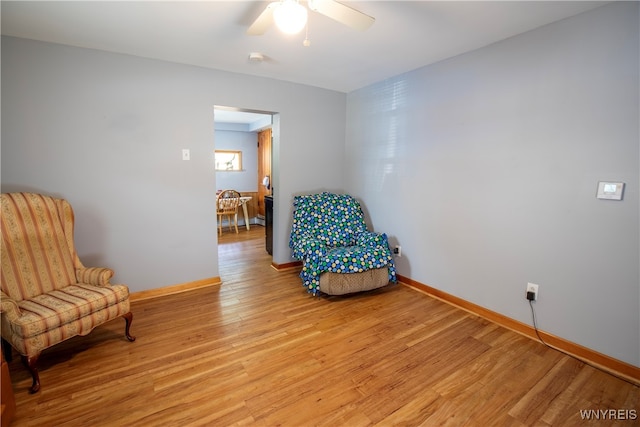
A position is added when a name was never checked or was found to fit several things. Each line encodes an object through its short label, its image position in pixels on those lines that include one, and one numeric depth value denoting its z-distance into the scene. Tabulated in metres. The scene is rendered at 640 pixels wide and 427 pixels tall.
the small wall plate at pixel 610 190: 1.81
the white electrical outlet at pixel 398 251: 3.30
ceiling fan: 1.40
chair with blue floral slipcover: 2.76
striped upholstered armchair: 1.67
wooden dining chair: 5.41
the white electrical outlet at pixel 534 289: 2.22
